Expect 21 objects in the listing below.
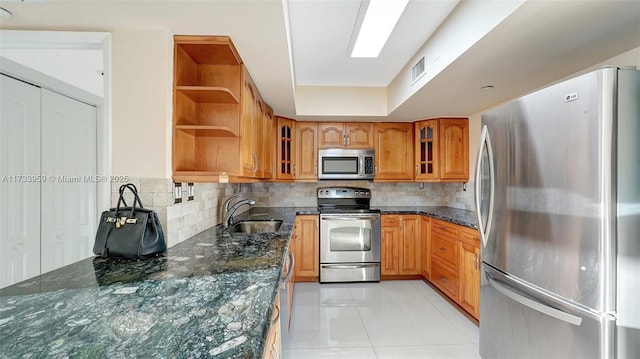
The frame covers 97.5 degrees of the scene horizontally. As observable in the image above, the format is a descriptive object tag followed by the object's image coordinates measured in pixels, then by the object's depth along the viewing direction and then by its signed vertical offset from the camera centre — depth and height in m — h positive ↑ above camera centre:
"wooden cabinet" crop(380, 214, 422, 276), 3.55 -0.82
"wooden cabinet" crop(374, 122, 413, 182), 3.80 +0.38
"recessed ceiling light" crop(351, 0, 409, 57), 1.62 +1.01
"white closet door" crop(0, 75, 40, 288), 1.82 -0.02
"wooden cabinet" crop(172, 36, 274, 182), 1.61 +0.45
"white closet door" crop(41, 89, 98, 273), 2.13 -0.02
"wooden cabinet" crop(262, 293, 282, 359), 0.93 -0.61
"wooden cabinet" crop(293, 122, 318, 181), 3.75 +0.36
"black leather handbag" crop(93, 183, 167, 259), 1.35 -0.27
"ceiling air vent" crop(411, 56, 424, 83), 2.32 +0.94
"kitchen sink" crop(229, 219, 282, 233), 2.61 -0.44
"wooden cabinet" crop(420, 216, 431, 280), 3.37 -0.82
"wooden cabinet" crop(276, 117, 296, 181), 3.64 +0.40
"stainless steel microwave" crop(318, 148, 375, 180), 3.72 +0.20
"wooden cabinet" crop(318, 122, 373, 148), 3.78 +0.59
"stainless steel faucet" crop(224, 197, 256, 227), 2.32 -0.29
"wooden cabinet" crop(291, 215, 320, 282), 3.46 -0.87
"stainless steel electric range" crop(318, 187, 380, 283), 3.46 -0.83
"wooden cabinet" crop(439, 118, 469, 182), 3.49 +0.39
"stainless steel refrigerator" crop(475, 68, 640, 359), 1.08 -0.17
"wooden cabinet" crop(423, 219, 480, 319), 2.42 -0.82
